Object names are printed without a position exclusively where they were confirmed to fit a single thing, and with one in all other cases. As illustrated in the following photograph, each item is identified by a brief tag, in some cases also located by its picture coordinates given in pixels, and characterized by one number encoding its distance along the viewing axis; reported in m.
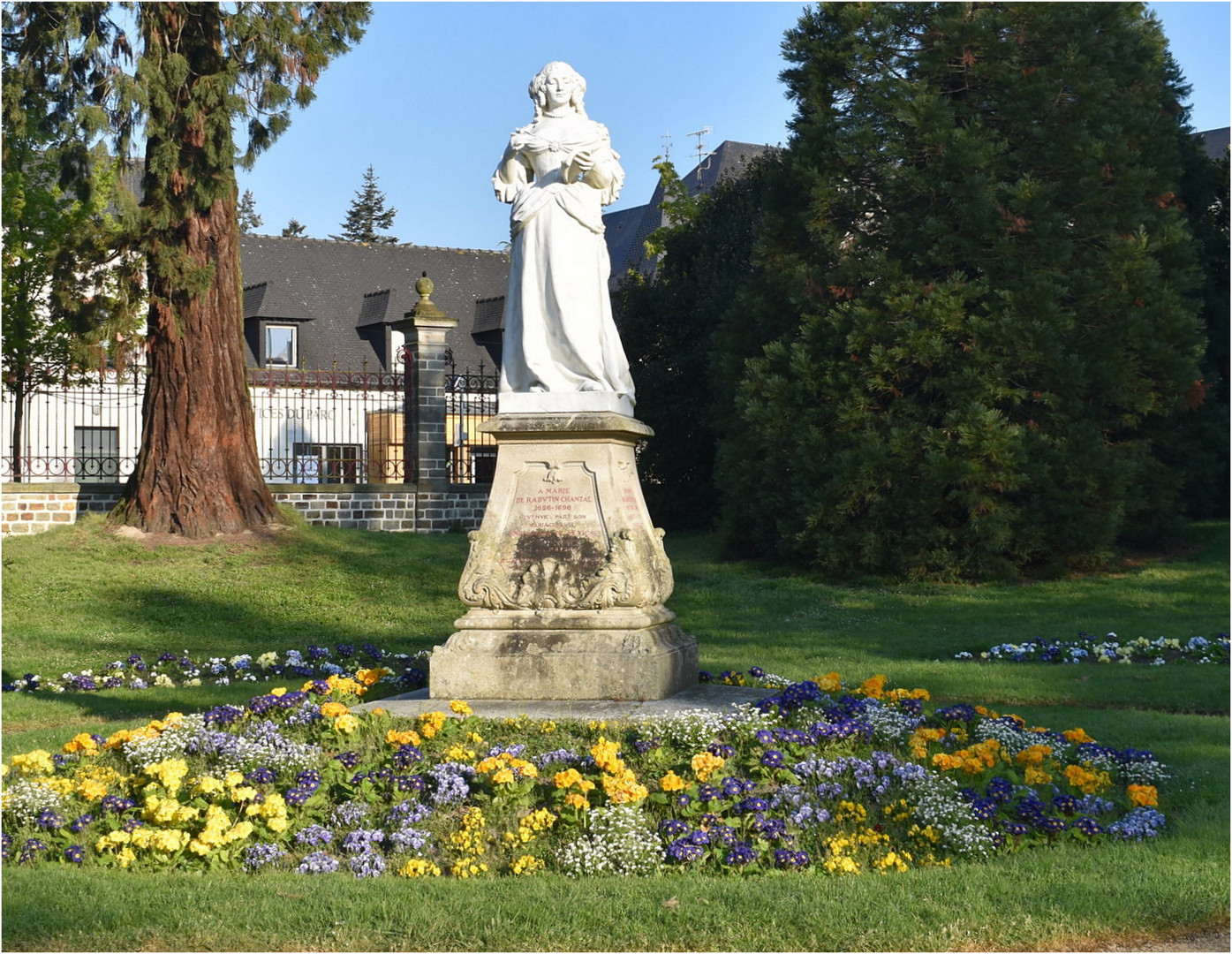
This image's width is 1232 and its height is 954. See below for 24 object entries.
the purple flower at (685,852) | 5.38
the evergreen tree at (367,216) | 65.12
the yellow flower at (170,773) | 5.93
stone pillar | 21.62
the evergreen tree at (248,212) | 63.70
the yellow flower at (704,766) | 5.96
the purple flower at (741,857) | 5.32
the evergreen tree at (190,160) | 15.88
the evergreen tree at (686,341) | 23.98
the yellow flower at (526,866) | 5.36
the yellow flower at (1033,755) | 6.32
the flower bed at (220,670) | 10.30
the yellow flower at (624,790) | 5.76
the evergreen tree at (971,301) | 16.56
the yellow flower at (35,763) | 6.34
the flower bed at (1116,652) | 11.22
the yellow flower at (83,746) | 6.75
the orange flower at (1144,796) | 5.86
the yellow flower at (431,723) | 6.54
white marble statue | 7.79
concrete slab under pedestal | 6.95
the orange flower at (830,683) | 7.81
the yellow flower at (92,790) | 6.00
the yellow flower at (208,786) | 5.83
